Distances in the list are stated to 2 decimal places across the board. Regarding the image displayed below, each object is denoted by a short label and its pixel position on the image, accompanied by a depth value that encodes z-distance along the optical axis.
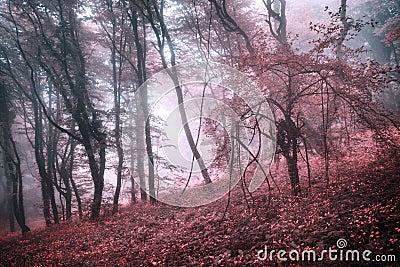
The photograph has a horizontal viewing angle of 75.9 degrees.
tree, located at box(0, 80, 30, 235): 13.66
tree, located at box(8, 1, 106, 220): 12.16
